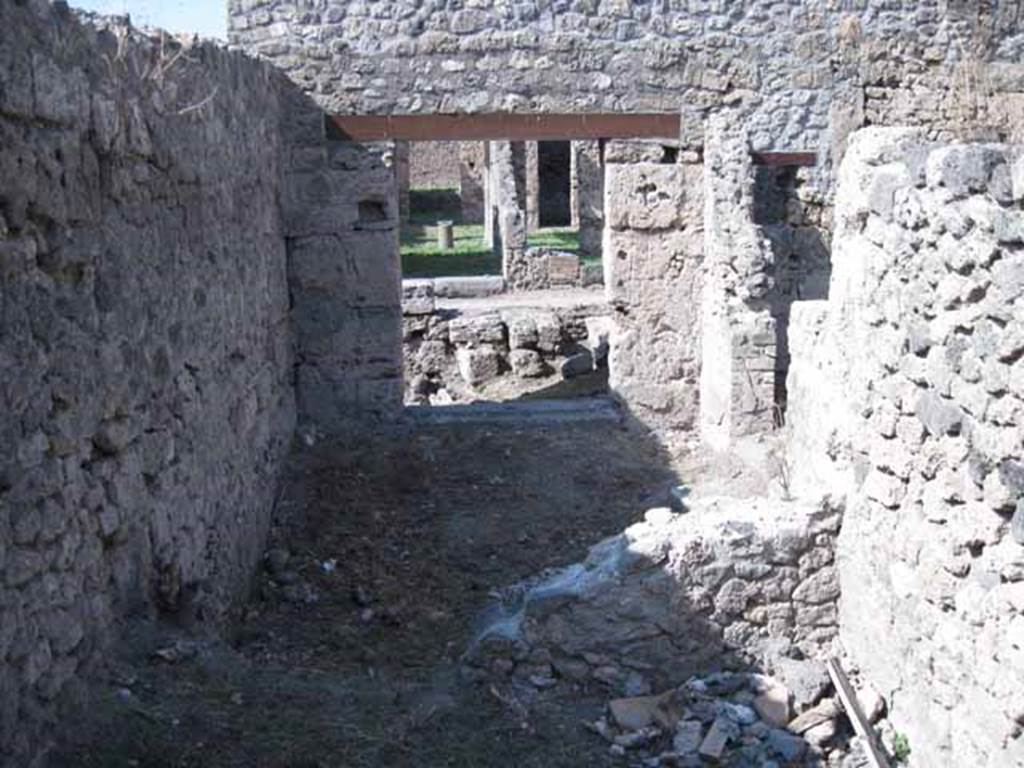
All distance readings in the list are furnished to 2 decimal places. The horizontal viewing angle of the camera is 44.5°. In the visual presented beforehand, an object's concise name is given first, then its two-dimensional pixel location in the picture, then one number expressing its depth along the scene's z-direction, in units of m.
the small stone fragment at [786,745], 4.54
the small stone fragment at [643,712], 4.67
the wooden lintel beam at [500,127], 8.22
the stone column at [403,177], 25.55
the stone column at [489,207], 21.41
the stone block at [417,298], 13.30
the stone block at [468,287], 15.68
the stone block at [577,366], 12.50
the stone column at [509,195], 17.11
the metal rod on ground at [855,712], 4.50
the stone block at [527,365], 13.02
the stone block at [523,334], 13.11
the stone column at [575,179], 21.50
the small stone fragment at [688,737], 4.54
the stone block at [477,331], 13.19
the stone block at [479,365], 12.94
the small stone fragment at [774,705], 4.78
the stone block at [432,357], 13.23
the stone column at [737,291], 8.17
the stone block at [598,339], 12.73
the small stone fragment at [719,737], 4.50
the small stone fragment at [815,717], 4.75
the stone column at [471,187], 26.39
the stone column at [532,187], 21.69
